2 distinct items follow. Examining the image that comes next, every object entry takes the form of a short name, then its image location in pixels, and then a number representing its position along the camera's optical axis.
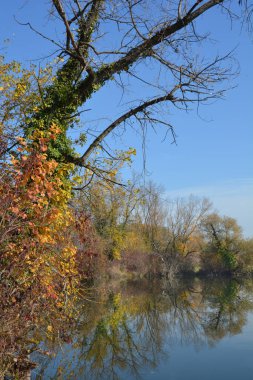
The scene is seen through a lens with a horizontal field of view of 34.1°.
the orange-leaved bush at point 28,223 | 5.23
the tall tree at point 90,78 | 6.07
